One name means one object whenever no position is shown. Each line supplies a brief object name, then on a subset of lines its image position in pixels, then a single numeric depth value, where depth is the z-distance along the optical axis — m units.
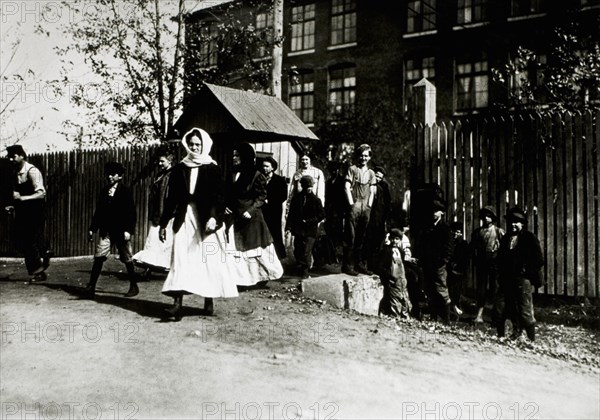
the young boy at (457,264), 8.80
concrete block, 7.71
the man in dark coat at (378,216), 9.00
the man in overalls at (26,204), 8.66
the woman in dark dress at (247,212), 7.95
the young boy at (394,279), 8.32
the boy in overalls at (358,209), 8.73
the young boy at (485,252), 8.44
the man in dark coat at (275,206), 8.90
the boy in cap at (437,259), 7.92
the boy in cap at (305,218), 9.11
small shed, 9.83
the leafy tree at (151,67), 14.31
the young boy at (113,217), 7.57
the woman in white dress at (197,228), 6.16
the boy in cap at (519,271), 6.90
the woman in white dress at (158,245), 8.41
